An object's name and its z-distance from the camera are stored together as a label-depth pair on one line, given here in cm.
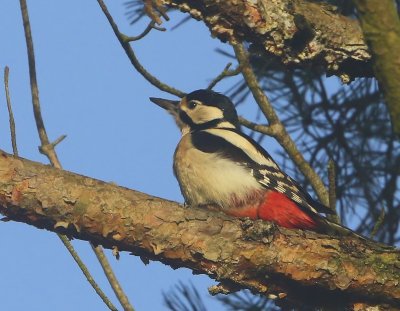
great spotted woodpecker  929
